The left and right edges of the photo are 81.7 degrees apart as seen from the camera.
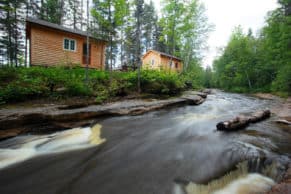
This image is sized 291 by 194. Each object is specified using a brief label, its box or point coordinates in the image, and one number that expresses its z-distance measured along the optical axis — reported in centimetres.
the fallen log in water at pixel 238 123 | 532
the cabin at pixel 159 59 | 2583
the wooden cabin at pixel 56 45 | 1220
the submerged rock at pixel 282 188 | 230
